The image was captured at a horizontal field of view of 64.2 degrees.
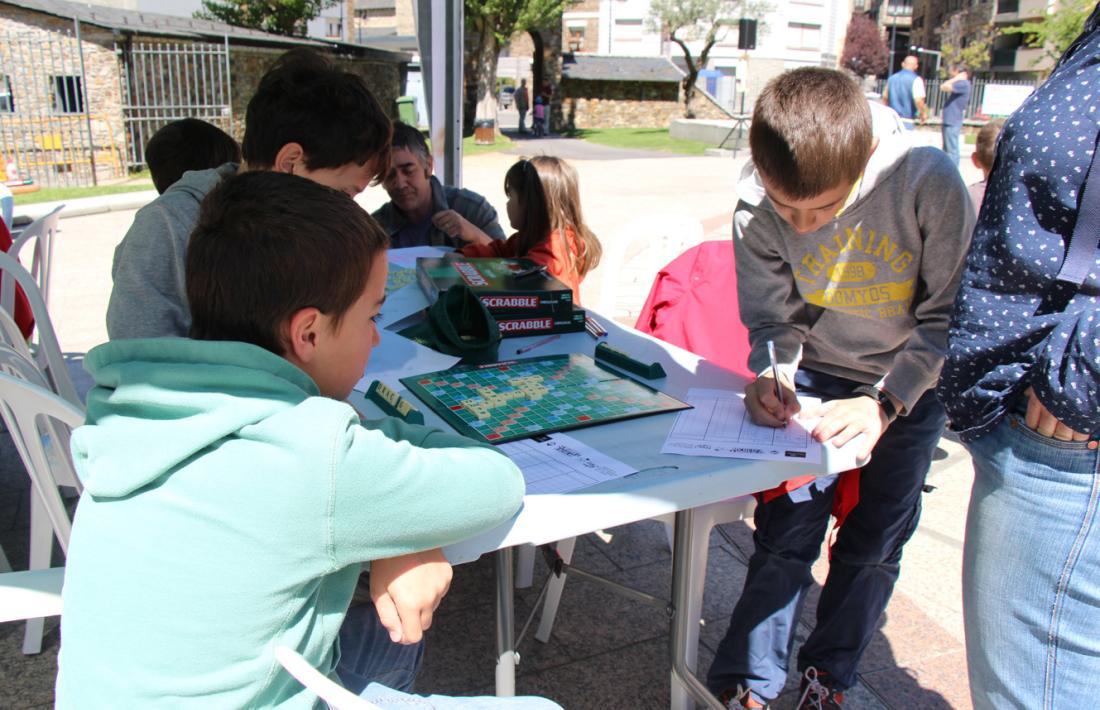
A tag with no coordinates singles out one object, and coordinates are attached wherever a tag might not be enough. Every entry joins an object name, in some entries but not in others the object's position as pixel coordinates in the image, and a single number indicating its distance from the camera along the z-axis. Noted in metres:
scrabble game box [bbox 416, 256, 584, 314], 2.26
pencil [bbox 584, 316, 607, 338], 2.32
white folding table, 1.32
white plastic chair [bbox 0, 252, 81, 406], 2.35
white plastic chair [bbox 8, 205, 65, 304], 3.24
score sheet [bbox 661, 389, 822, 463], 1.55
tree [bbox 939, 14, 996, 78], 33.80
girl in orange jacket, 3.12
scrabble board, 1.64
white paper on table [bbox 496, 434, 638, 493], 1.41
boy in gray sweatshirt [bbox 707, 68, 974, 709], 1.66
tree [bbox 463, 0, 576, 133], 24.45
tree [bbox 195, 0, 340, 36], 27.75
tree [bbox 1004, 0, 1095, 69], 18.38
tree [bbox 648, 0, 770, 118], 41.66
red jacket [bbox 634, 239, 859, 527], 2.67
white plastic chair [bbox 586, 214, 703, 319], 3.32
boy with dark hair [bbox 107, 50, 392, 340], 1.87
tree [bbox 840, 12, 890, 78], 62.13
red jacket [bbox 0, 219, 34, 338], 3.13
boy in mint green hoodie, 1.02
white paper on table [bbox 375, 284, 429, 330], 2.47
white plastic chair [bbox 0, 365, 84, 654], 1.76
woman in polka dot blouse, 1.20
